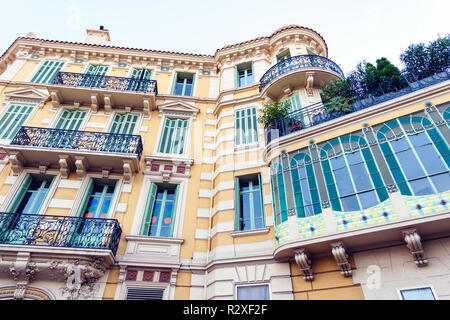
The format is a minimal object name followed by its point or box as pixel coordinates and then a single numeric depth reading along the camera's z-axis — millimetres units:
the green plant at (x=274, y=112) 9781
